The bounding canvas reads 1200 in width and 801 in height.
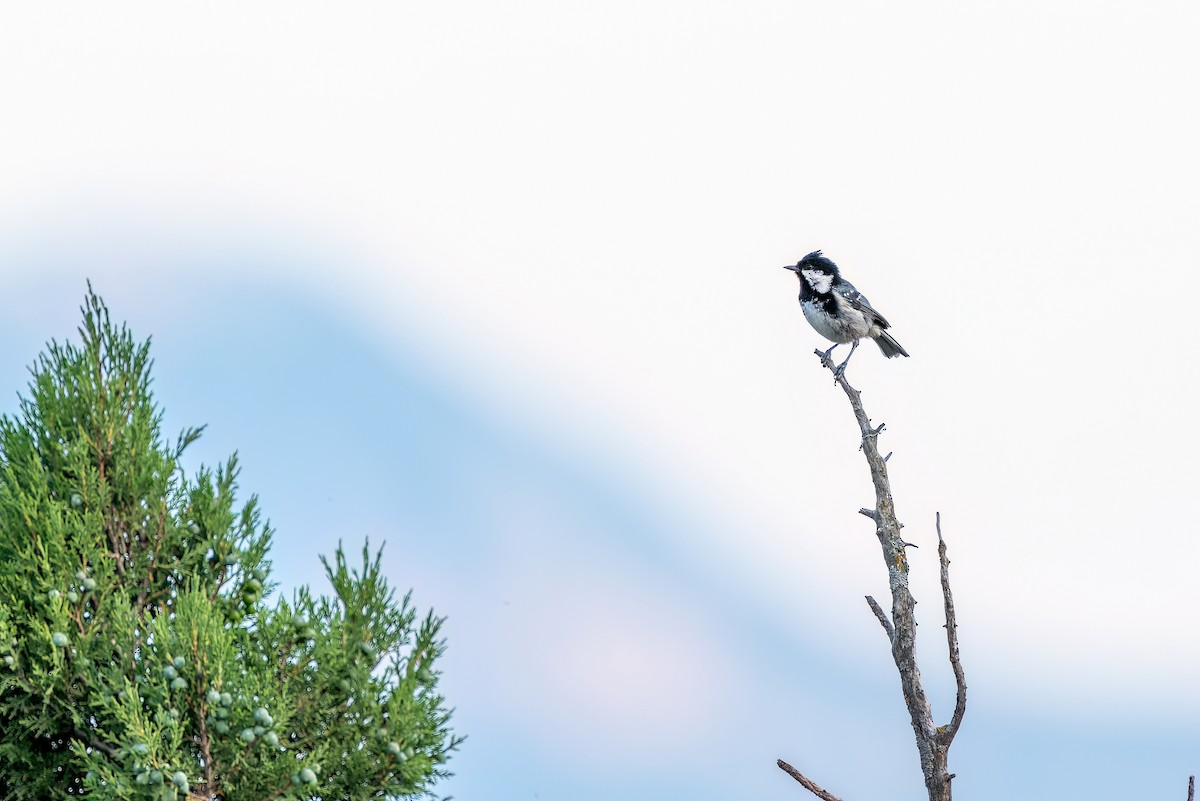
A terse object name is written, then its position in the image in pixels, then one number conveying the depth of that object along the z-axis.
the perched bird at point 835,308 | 16.30
